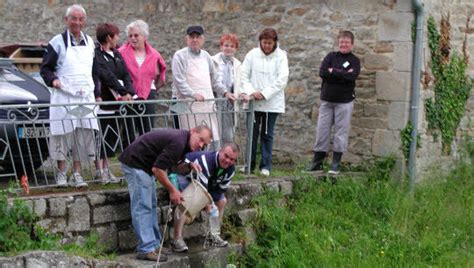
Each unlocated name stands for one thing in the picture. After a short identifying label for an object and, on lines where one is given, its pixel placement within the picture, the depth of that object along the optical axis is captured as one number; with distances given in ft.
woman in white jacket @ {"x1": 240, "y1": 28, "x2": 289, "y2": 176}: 34.45
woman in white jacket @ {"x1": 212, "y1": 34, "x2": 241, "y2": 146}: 33.12
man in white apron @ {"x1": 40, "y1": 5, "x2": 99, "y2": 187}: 27.58
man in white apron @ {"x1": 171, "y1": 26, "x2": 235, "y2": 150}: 31.70
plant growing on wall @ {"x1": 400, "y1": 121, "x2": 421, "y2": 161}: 37.37
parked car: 26.76
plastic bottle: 28.12
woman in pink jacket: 31.45
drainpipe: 37.01
